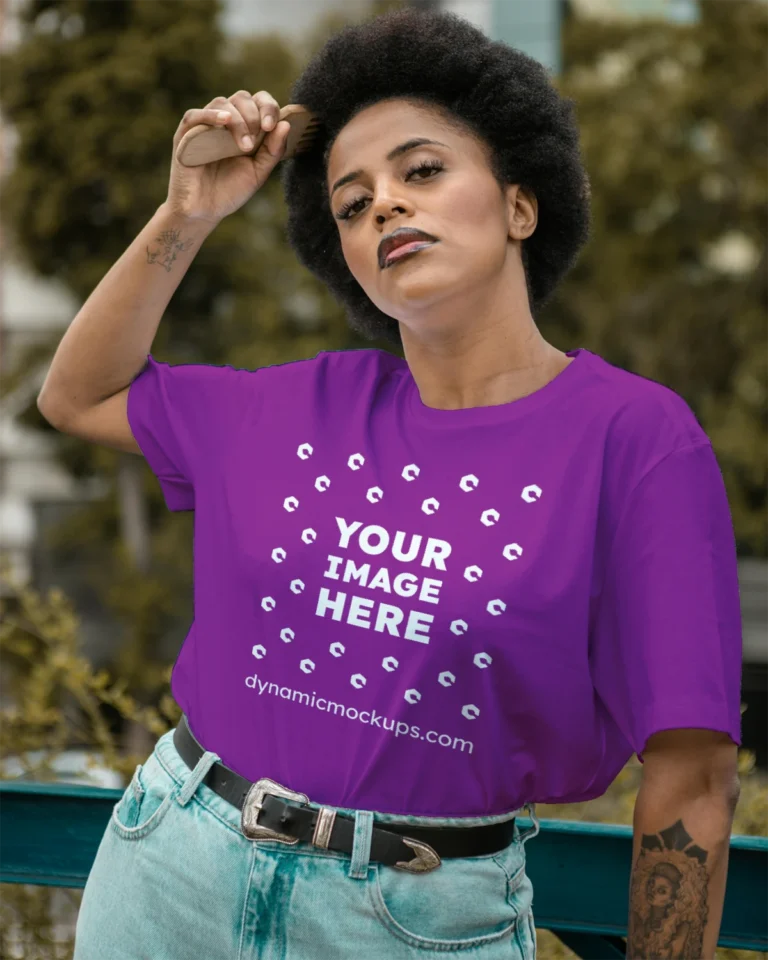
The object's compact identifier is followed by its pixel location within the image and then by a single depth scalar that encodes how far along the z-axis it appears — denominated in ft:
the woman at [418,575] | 9.16
